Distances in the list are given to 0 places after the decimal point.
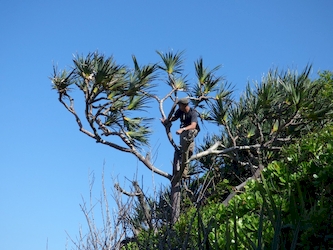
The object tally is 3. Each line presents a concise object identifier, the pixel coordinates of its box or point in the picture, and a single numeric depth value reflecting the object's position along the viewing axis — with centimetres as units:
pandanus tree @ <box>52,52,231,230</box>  804
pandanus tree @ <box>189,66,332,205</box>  766
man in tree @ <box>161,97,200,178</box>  692
